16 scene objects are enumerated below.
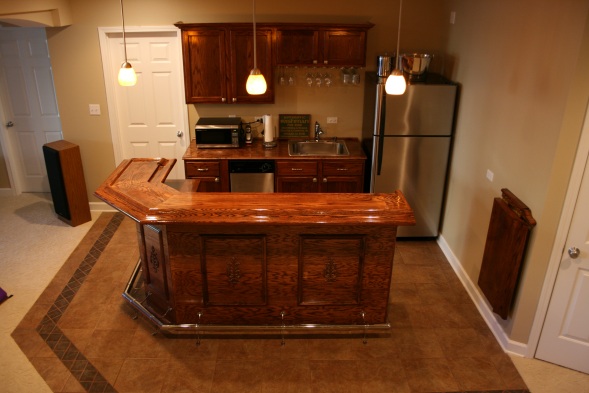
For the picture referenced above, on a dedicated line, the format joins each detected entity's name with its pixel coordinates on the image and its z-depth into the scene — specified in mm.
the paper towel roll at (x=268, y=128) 5000
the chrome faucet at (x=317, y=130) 5221
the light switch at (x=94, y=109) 5172
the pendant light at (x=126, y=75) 3730
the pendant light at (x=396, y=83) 3217
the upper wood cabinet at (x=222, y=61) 4684
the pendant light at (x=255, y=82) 3285
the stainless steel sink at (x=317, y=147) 5207
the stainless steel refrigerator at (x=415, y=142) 4383
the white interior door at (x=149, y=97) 5016
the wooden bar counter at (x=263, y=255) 3023
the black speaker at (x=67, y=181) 4980
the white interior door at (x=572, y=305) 2871
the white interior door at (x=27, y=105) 5457
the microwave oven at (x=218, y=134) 4922
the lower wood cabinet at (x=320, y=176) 4832
